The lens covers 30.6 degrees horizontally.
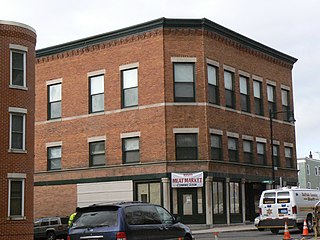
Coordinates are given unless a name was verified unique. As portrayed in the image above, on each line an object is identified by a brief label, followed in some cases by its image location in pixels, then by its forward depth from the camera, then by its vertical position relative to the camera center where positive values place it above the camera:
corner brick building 34.69 +4.87
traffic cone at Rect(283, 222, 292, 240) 20.22 -1.40
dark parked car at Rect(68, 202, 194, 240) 14.13 -0.62
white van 28.22 -0.65
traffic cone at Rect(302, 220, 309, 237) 23.62 -1.44
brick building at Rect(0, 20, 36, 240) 28.19 +3.53
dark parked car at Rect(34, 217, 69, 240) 31.77 -1.56
